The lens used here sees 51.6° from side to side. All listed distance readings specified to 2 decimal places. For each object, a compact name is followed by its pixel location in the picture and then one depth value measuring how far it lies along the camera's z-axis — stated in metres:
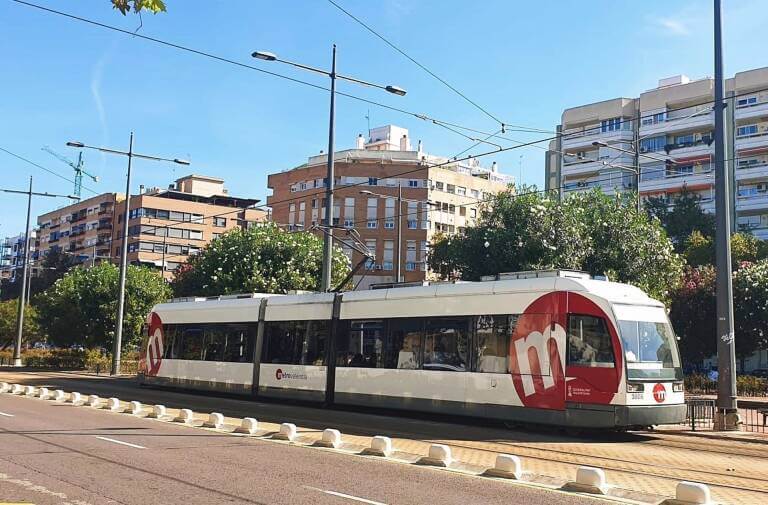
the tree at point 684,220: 61.53
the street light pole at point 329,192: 24.56
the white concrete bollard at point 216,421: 15.66
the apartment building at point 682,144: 65.94
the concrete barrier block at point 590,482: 8.84
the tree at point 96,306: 44.12
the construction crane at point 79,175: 126.88
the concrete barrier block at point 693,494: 7.99
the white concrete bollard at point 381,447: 11.88
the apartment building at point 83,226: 109.62
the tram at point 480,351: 15.16
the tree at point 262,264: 37.72
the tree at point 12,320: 60.22
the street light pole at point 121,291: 35.06
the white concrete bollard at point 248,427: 14.58
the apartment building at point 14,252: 127.03
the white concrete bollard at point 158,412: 17.59
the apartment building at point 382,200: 78.12
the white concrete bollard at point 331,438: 12.91
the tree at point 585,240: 32.91
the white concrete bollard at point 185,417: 16.46
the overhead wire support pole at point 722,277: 16.84
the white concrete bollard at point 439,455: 10.94
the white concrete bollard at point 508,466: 9.93
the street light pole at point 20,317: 44.74
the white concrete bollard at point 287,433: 13.76
